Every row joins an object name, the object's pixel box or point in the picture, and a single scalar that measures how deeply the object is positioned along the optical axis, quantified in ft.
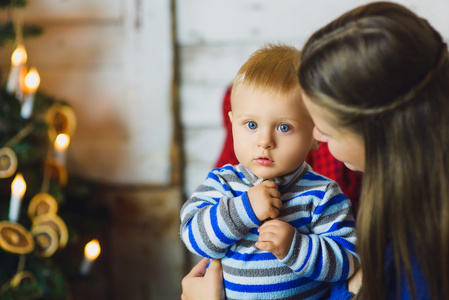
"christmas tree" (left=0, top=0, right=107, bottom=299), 5.32
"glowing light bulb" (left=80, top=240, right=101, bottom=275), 6.04
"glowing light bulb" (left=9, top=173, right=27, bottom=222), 5.26
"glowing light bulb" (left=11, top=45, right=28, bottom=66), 5.53
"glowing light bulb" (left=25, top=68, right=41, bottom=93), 5.39
